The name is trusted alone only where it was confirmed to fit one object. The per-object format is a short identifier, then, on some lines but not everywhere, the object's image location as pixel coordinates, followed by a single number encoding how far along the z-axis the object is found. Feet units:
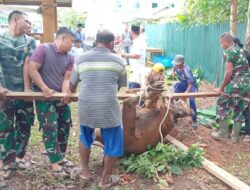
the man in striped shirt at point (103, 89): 8.67
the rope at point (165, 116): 10.97
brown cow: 10.29
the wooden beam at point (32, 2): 16.04
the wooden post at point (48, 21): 11.59
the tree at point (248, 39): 17.65
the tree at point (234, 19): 21.93
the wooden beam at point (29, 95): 9.19
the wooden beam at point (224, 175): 9.23
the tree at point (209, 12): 28.76
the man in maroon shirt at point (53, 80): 9.39
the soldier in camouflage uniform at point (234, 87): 12.74
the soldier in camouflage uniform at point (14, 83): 9.43
